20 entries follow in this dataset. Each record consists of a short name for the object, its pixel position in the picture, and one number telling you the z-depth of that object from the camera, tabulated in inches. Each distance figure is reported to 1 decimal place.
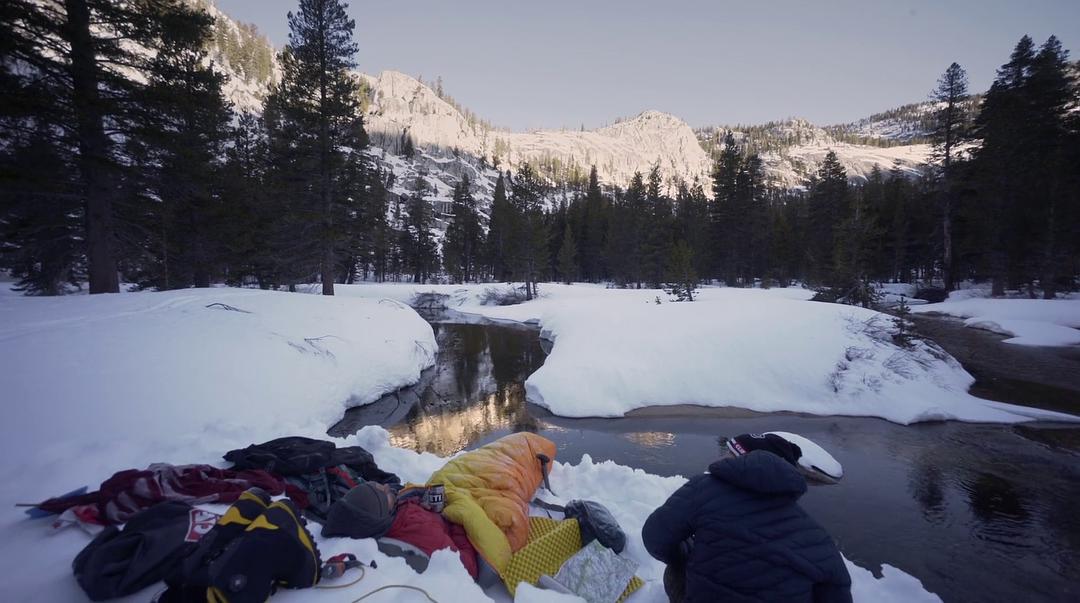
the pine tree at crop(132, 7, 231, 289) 390.9
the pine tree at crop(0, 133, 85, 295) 328.2
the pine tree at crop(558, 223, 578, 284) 1823.3
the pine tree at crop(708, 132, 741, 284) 1519.4
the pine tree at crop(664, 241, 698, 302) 987.9
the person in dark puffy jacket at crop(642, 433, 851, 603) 90.0
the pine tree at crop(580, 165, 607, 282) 2055.9
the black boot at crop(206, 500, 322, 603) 93.3
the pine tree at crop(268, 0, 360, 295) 679.1
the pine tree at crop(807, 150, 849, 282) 1390.3
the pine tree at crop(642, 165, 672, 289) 1625.2
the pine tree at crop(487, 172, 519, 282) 1736.1
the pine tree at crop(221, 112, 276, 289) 709.3
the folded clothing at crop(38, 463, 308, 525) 133.8
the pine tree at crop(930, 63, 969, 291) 1064.2
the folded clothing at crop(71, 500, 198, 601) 100.1
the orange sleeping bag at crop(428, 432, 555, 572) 152.0
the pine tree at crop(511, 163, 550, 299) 1499.8
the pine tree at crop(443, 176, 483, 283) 2039.9
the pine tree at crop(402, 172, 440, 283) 1991.9
